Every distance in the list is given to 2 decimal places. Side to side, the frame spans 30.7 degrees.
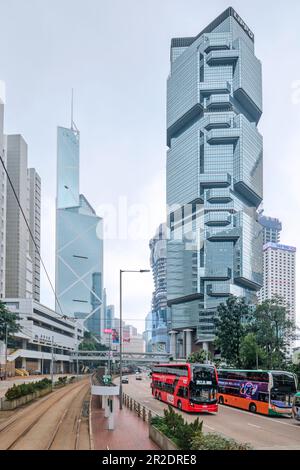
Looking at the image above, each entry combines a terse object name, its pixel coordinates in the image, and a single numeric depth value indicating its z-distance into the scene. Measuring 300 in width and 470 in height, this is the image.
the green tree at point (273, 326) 80.25
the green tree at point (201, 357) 116.93
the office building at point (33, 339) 134.35
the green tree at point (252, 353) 73.06
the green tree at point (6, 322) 116.44
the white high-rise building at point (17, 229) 174.75
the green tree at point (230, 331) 92.94
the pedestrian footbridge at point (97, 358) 183.75
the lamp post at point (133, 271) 45.16
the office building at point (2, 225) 153.38
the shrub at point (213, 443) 18.58
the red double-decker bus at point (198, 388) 43.34
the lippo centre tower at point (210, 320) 198.50
